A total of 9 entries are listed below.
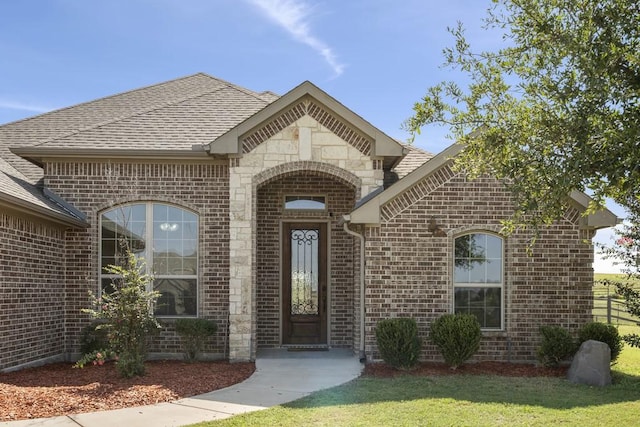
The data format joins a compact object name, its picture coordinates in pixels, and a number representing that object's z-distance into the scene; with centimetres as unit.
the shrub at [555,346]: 1241
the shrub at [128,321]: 1089
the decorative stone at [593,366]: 1109
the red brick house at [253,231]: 1284
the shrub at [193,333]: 1305
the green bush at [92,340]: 1313
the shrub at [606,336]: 1233
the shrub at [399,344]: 1203
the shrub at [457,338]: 1207
